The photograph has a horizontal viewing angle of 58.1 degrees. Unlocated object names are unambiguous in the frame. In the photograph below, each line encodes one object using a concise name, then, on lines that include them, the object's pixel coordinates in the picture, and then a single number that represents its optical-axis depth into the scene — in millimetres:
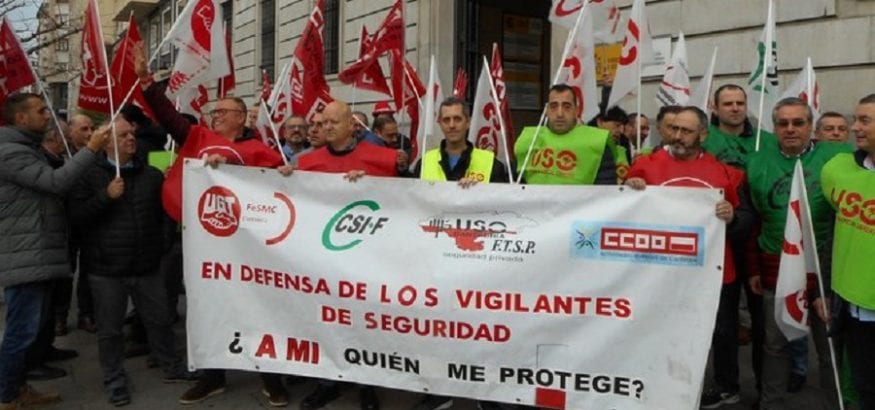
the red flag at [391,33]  7133
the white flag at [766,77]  5660
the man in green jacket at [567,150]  4480
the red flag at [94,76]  5129
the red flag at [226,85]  6712
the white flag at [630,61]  5281
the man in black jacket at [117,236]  4660
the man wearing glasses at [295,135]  6977
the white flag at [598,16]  5730
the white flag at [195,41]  5660
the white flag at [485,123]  6074
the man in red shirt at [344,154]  4551
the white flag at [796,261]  3688
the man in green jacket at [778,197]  4098
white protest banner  3791
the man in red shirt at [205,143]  4820
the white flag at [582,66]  5059
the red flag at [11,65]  5422
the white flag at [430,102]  5551
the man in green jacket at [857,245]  3318
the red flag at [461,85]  7642
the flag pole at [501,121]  4919
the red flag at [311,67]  6387
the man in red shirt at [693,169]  4078
